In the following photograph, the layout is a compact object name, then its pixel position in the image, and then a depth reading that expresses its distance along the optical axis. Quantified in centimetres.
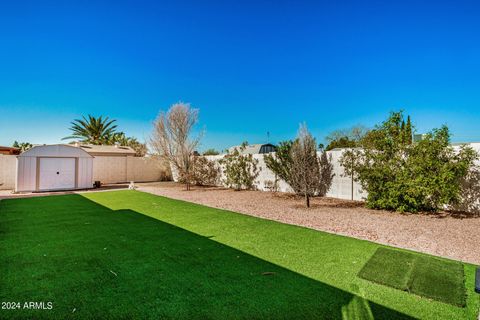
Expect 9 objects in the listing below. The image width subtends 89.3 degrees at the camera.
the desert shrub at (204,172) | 1664
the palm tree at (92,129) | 2706
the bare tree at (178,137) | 1498
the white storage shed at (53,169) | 1275
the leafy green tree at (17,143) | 2971
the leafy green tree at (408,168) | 702
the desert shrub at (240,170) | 1412
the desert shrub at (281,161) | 1118
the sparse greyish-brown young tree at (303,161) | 922
